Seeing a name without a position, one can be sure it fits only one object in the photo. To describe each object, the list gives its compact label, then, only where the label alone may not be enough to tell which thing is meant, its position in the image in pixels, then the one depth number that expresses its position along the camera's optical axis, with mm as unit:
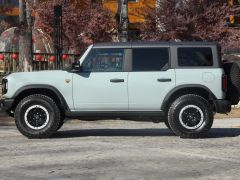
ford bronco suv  12492
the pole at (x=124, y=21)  23623
